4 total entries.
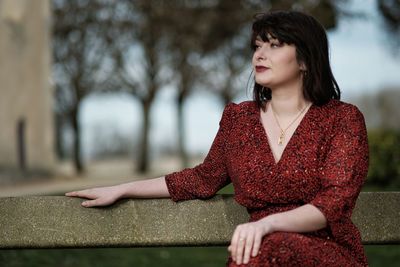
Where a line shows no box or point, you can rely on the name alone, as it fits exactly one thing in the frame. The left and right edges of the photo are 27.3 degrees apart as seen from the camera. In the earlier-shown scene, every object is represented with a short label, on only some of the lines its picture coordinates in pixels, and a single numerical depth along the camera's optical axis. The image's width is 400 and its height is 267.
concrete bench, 3.84
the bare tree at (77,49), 27.89
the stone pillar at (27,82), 21.28
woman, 3.03
